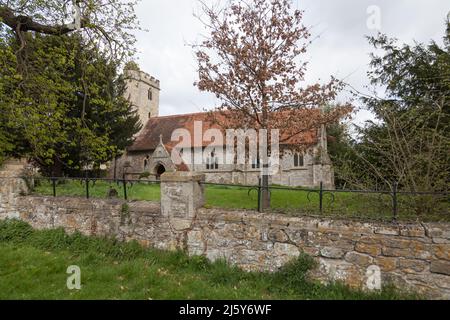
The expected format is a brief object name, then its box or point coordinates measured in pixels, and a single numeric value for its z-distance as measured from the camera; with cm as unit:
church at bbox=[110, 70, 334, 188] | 2448
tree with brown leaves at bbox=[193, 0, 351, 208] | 934
